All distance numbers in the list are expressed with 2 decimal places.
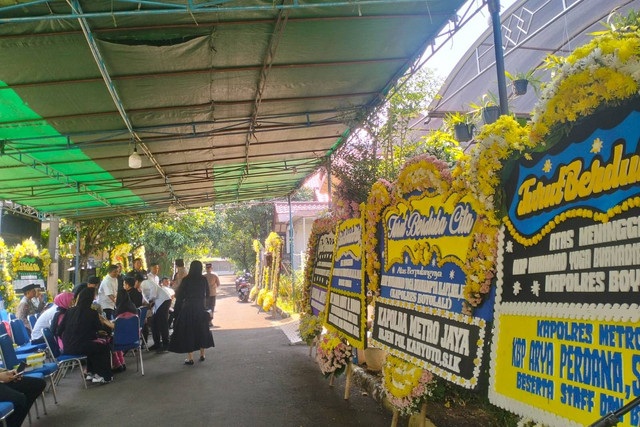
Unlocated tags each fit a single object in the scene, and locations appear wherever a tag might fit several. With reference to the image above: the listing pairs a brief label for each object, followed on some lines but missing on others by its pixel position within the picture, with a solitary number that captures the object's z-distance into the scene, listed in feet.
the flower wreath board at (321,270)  21.99
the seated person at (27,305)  28.48
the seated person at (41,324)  24.17
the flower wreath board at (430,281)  10.27
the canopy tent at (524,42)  24.46
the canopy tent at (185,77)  14.02
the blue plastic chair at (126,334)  23.57
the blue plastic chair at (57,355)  20.94
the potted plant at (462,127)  19.43
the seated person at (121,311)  24.88
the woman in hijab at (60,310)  22.89
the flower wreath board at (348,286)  16.80
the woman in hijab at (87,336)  21.50
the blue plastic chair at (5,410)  12.70
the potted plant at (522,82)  18.19
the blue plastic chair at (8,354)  15.84
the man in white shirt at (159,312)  31.71
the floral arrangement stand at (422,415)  12.53
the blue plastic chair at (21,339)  23.13
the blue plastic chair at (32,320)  26.86
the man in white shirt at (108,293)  28.25
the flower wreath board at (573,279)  6.45
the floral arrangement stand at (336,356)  18.54
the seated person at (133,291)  28.53
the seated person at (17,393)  13.79
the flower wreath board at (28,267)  38.09
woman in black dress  26.21
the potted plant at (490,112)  17.53
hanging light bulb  23.48
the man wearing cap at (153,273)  34.44
